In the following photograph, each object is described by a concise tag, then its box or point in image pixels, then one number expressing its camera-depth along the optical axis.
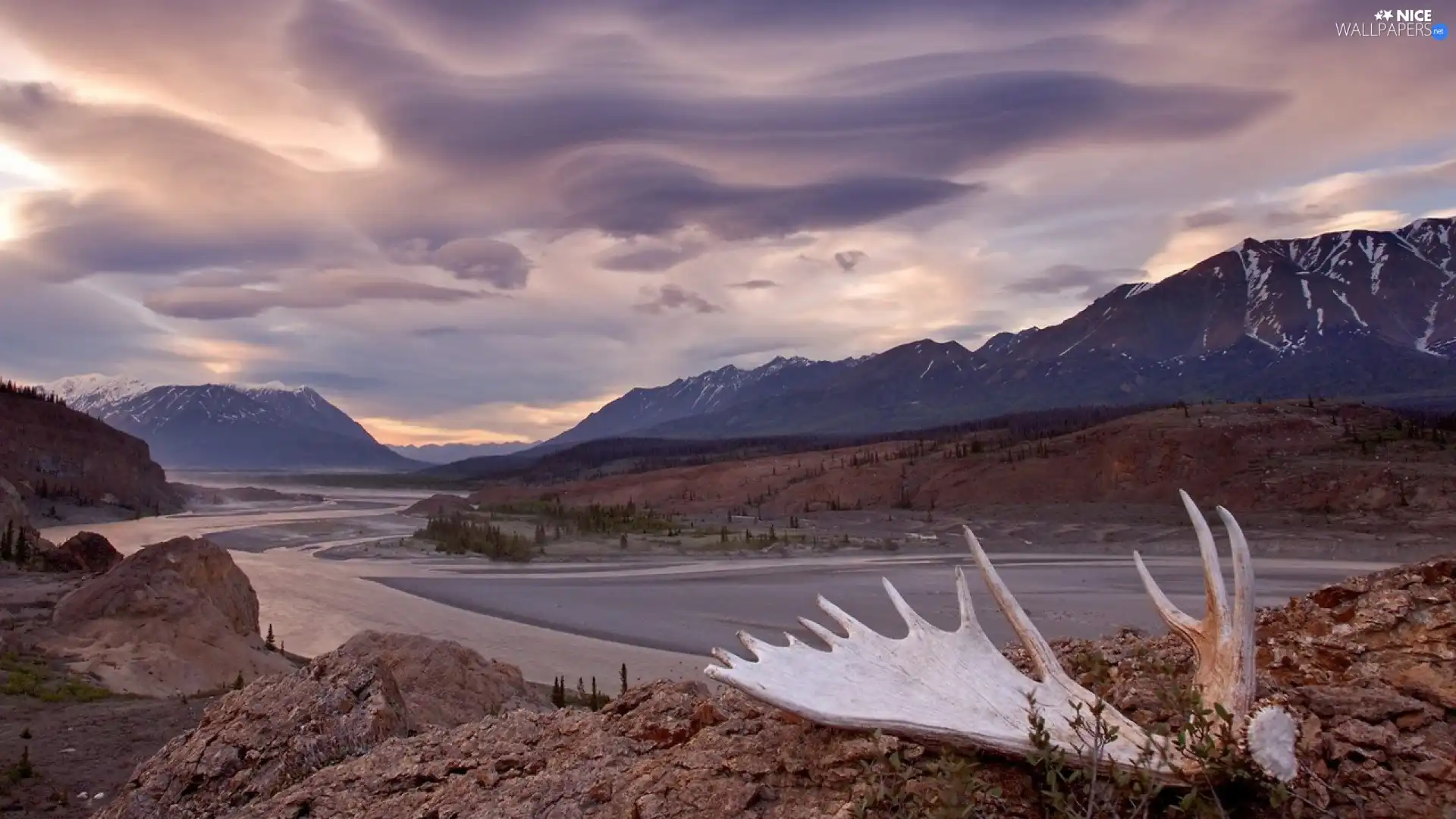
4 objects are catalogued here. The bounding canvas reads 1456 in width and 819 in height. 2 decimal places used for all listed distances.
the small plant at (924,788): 2.06
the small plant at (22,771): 7.99
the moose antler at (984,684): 2.23
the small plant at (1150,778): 2.04
